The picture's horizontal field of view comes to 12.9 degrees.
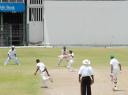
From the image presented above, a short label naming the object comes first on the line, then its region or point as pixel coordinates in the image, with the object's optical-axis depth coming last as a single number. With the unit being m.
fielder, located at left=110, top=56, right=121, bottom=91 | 28.94
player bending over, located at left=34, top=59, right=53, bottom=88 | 30.11
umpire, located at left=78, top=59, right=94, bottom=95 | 24.38
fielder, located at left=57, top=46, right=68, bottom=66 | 46.09
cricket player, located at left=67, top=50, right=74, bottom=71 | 41.96
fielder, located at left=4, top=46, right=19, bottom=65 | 48.47
